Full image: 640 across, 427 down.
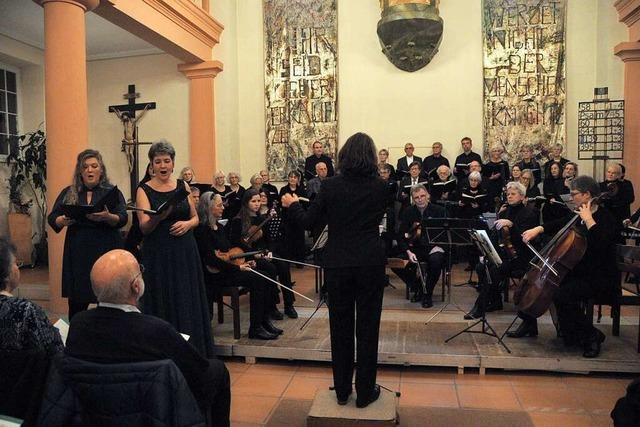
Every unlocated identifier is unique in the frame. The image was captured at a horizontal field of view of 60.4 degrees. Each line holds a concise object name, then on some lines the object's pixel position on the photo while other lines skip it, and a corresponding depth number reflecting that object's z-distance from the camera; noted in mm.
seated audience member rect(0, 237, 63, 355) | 2047
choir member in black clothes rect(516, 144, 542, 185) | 8859
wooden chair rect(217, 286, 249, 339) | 4586
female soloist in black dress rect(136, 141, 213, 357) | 3539
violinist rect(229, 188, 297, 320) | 5047
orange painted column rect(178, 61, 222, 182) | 10398
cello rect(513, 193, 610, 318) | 3982
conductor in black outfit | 2893
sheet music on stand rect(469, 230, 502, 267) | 4273
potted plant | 8805
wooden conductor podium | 2910
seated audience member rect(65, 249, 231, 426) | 1857
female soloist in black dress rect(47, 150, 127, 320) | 3822
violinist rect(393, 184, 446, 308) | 5789
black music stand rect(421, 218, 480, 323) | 4832
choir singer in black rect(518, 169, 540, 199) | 7910
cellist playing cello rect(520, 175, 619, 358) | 4070
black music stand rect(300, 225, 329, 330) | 4863
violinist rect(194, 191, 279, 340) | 4602
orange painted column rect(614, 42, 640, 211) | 8969
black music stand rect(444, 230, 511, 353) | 4281
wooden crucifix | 10914
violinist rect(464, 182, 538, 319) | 5109
